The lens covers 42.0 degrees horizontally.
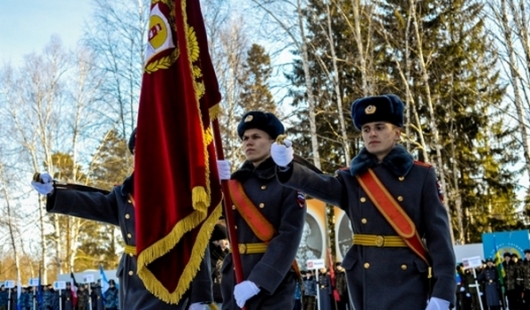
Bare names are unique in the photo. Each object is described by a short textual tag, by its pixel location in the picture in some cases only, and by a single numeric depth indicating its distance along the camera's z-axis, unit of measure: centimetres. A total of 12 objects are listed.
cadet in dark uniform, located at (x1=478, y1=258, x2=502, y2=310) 1725
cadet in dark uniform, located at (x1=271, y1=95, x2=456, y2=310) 361
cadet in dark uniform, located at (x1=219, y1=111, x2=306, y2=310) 430
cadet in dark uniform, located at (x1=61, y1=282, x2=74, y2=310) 2458
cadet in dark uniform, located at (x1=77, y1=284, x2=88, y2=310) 2470
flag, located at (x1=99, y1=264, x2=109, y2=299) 1878
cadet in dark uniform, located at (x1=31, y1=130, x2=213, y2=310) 441
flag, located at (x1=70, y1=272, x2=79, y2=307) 2263
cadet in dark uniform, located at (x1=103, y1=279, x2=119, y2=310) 2261
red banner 425
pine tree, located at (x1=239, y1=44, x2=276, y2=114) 2441
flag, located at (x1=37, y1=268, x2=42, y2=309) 2339
